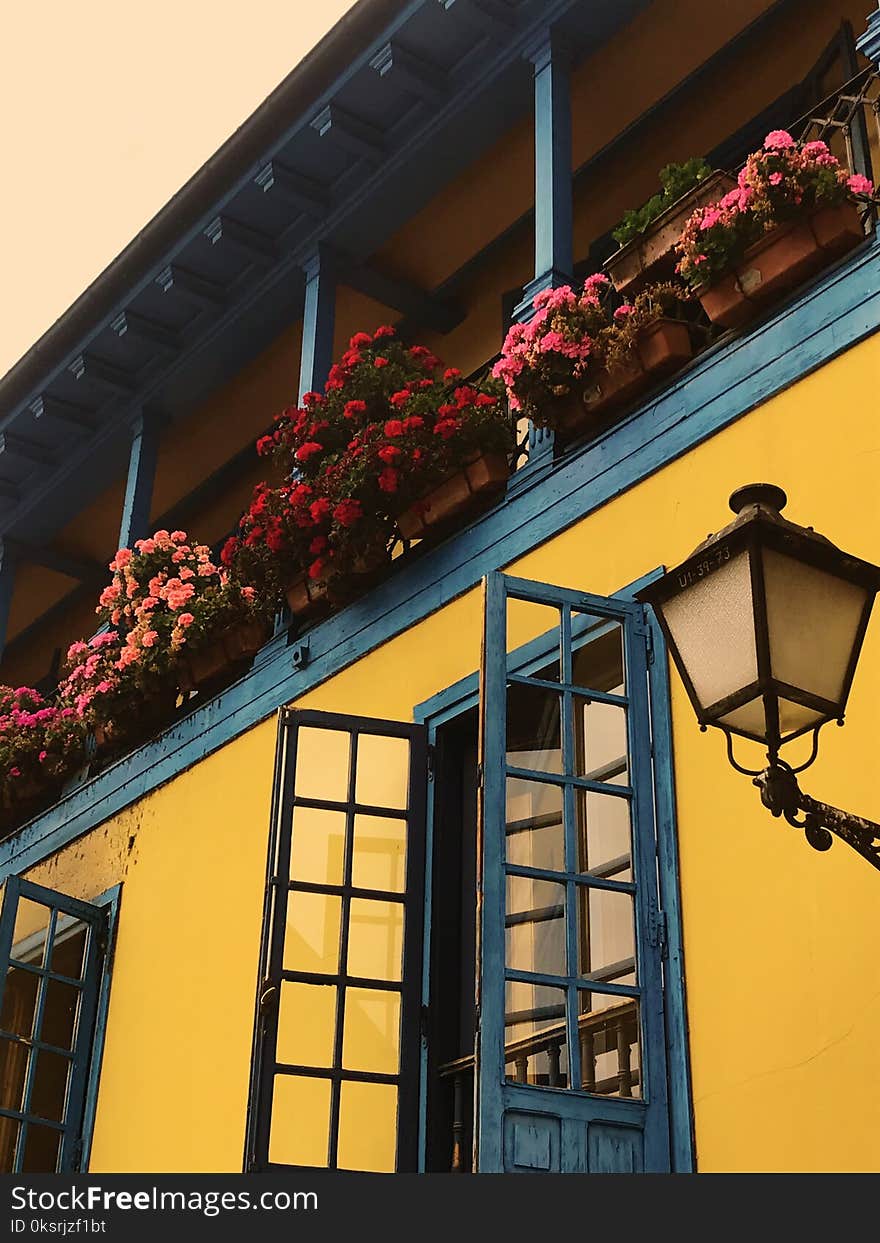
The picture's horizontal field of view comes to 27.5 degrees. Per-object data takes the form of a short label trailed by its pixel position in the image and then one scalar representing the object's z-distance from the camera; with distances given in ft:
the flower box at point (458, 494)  24.25
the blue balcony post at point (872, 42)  21.18
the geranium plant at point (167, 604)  28.60
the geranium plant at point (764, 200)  20.39
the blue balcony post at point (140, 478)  33.55
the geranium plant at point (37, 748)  31.86
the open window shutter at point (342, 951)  20.68
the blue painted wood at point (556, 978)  16.92
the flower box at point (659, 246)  22.40
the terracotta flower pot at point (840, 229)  20.29
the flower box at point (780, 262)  20.34
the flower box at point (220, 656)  28.32
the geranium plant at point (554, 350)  22.88
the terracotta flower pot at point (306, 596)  26.48
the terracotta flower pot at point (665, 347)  21.95
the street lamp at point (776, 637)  12.57
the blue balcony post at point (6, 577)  38.55
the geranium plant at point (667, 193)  22.86
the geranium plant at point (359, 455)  24.72
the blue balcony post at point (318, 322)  29.73
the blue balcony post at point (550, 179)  25.04
